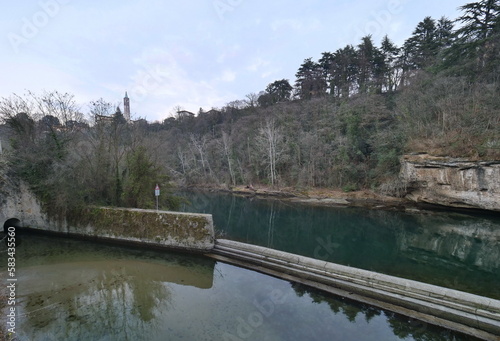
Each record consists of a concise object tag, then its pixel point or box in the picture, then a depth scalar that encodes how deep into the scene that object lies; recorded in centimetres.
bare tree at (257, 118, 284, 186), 2936
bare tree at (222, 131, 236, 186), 3322
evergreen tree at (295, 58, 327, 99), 3881
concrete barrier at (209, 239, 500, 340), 513
